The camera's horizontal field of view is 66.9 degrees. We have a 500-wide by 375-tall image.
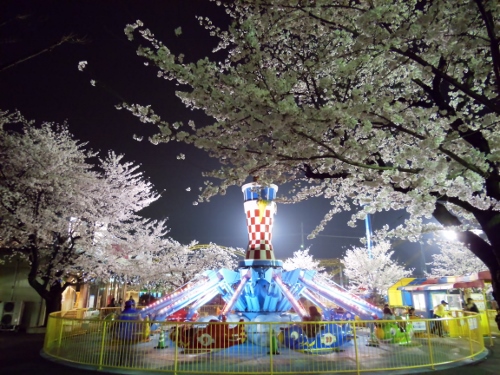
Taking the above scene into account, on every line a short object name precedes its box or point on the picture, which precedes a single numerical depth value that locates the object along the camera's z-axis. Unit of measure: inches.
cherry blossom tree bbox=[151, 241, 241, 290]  1140.5
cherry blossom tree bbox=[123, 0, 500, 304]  241.6
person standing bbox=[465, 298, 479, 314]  606.9
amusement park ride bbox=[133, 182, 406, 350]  526.9
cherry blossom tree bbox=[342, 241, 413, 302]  1517.0
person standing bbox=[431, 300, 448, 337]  609.9
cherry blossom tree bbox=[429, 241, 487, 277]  1263.5
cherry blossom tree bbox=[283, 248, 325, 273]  1796.3
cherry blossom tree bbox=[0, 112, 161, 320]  660.1
